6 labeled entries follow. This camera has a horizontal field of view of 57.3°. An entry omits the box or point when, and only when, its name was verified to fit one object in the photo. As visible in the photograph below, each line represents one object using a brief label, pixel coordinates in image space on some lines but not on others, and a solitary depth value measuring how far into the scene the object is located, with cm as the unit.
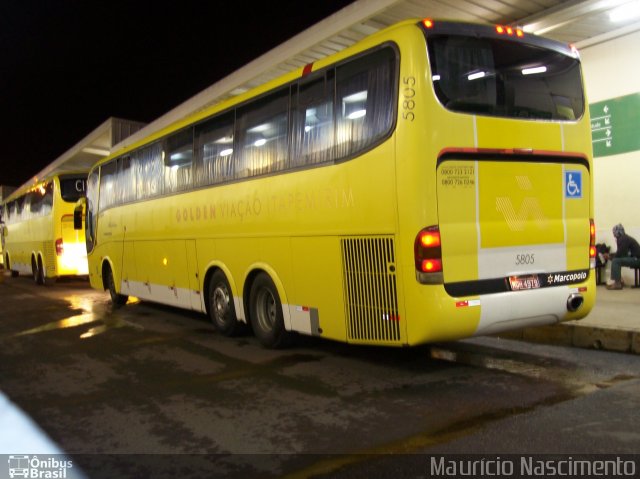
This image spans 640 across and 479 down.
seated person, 1010
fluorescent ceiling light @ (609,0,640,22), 949
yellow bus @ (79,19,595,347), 561
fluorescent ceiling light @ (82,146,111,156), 2872
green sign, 1029
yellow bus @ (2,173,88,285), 1888
